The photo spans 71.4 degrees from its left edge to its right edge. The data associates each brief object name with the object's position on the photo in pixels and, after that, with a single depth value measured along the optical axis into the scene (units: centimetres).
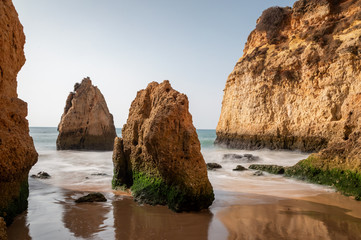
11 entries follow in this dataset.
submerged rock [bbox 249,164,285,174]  902
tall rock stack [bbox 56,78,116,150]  2036
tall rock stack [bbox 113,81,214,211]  453
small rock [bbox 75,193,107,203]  513
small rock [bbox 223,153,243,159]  1359
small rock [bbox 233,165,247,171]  1009
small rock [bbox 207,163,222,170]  1057
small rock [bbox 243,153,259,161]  1328
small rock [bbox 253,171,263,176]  905
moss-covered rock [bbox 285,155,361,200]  582
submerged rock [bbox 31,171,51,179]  825
